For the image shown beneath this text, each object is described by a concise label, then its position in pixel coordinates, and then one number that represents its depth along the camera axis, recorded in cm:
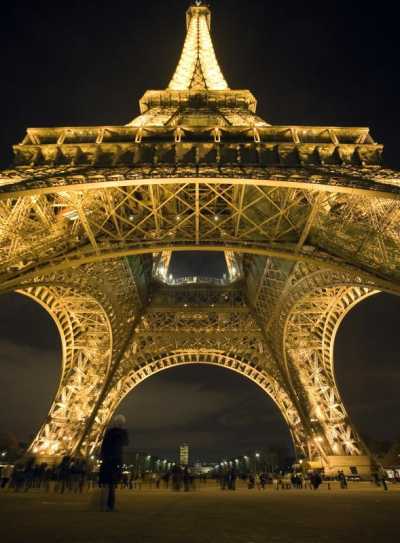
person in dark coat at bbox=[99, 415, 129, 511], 634
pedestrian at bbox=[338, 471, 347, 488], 1953
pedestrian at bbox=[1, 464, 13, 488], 2494
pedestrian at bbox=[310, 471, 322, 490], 1859
